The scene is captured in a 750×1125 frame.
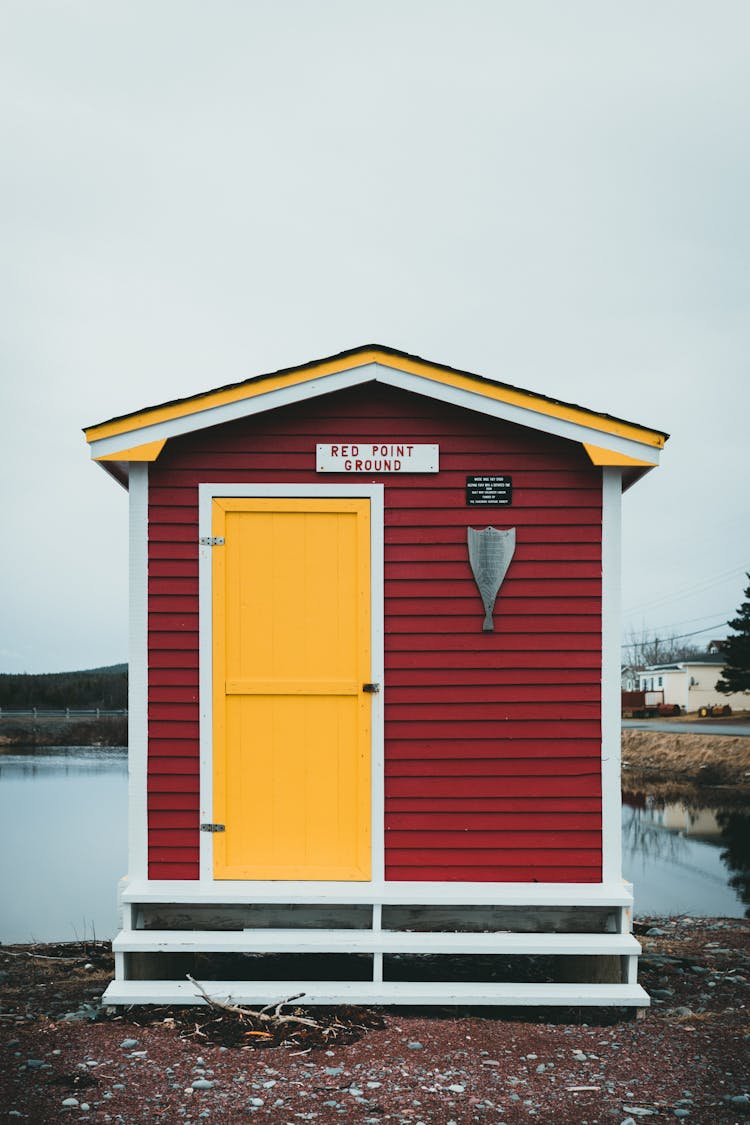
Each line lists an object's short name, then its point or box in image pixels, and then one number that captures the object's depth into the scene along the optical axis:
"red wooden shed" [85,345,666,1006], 6.08
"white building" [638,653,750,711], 57.25
